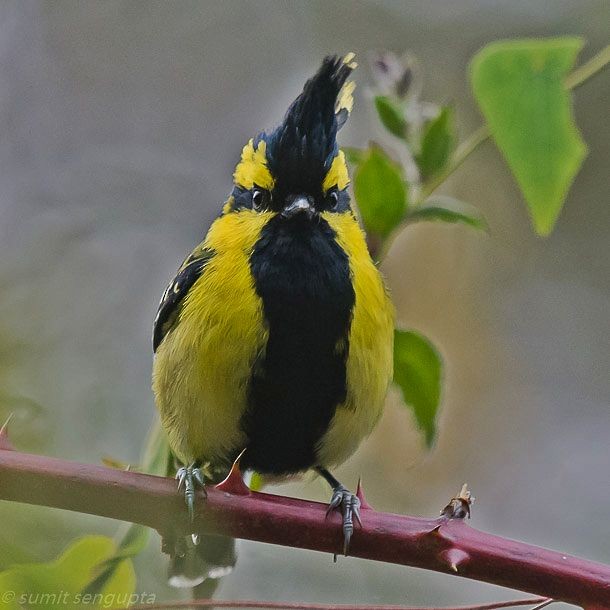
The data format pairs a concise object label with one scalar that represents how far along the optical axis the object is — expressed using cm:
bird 536
